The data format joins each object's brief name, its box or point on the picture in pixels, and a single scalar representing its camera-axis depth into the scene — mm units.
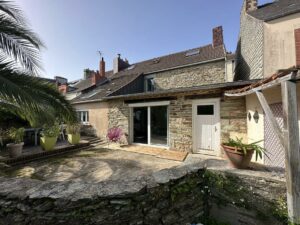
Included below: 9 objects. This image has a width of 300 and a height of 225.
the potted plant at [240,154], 3271
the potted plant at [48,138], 7562
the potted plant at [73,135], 8789
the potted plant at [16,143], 6387
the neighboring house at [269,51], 3930
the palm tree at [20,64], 3029
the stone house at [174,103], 6660
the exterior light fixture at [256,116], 4762
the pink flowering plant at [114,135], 9148
